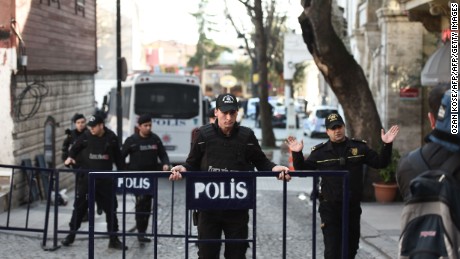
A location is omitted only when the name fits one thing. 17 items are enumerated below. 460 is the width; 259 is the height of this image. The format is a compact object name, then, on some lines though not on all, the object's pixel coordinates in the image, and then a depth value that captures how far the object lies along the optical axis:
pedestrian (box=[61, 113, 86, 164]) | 12.59
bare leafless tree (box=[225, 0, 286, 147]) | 30.09
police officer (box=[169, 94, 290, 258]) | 6.55
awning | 14.83
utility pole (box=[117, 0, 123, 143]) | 20.34
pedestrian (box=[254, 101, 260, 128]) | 49.24
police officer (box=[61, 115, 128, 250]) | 10.60
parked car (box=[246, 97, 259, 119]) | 60.45
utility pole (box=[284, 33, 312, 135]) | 32.28
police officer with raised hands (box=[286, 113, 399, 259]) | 7.37
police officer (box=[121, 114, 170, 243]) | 11.11
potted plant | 14.87
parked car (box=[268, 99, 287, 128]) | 49.83
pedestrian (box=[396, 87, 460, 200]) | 4.30
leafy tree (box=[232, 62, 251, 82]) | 101.38
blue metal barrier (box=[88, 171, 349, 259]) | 6.33
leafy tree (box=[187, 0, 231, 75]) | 111.19
